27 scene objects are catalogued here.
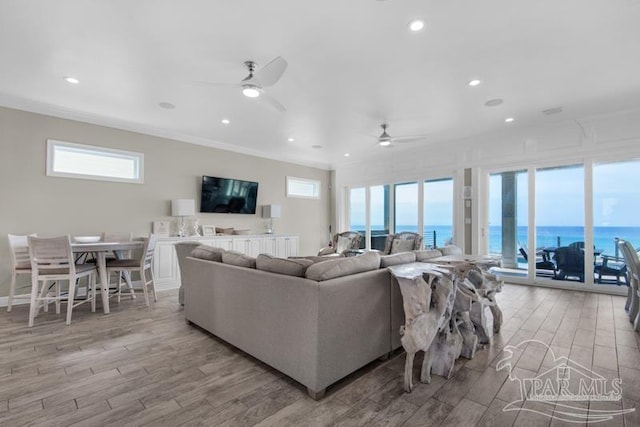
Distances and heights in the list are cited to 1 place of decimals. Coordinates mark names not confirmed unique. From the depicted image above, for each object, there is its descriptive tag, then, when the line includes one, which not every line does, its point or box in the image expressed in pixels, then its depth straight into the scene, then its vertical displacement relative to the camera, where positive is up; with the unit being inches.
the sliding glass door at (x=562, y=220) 197.3 +0.8
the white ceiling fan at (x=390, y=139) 189.3 +51.7
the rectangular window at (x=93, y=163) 173.8 +34.9
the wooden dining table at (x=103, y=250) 138.7 -14.6
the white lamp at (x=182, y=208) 210.1 +7.8
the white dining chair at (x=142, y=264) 155.7 -24.1
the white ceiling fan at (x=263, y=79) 102.6 +51.8
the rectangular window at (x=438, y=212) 253.3 +7.3
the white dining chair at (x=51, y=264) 128.6 -20.1
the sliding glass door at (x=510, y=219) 218.5 +1.4
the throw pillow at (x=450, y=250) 140.3 -14.4
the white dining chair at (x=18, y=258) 138.4 -18.9
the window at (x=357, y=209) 318.7 +11.6
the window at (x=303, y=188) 301.7 +33.5
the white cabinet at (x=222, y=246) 194.7 -22.2
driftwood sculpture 79.9 -24.2
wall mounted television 233.5 +19.6
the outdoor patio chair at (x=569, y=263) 197.0 -27.6
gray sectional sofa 76.1 -26.7
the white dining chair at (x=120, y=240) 175.5 -12.8
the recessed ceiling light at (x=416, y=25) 96.7 +64.1
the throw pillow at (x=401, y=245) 198.8 -17.0
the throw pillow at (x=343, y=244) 234.1 -19.0
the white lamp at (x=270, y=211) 267.6 +7.5
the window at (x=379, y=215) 300.4 +5.3
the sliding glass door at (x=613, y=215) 181.0 +4.1
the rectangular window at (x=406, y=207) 275.1 +12.6
